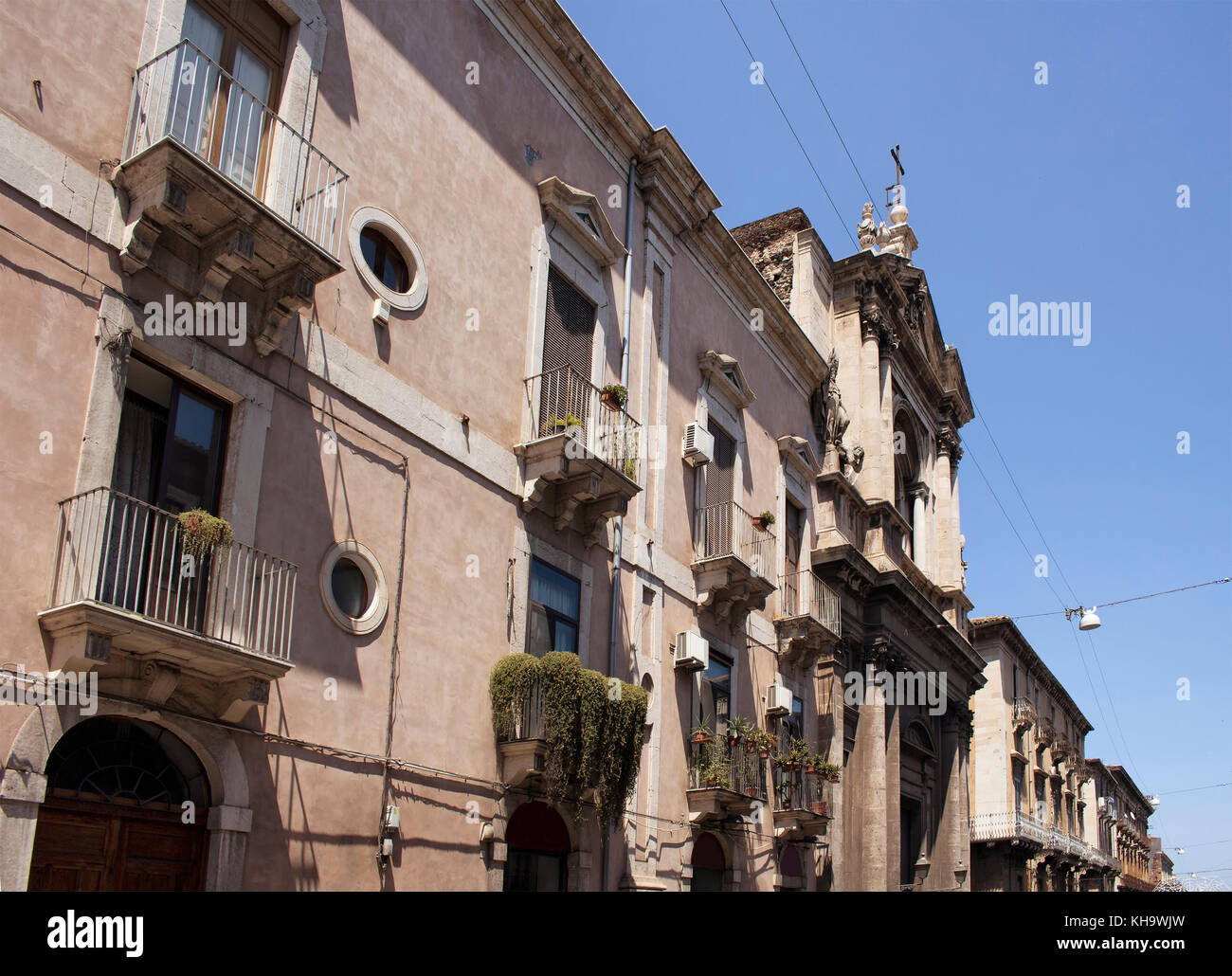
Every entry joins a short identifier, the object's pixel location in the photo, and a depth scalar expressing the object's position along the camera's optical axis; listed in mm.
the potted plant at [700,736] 17234
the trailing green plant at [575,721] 12922
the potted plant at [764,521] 20234
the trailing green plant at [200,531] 8914
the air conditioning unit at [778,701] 20188
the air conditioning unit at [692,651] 17172
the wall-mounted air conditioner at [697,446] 18531
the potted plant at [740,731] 18078
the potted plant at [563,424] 14266
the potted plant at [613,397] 15344
